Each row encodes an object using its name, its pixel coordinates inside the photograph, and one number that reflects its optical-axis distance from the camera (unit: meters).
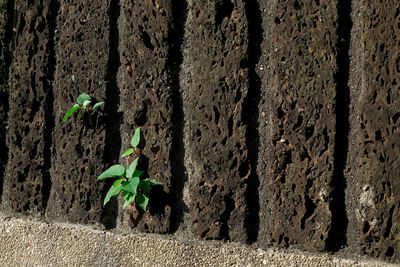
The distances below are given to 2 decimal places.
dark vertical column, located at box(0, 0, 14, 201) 2.89
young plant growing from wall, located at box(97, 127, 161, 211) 2.62
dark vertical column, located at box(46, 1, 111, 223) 2.72
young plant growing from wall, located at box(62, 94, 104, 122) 2.71
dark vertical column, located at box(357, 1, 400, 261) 2.41
